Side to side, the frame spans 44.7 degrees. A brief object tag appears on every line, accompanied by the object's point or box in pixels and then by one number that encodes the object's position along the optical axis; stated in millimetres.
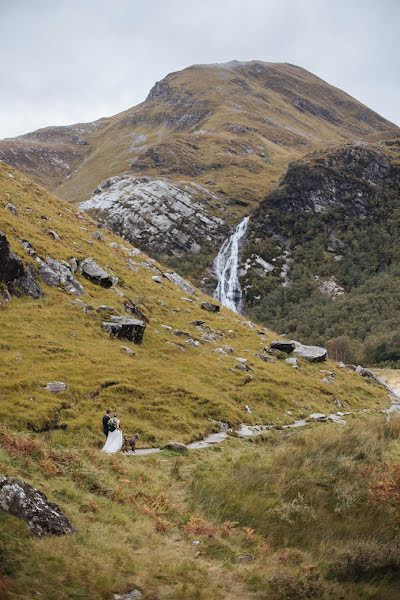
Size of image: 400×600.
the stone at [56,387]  26156
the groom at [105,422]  22077
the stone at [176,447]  23328
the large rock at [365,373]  57000
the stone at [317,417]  34531
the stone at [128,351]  34594
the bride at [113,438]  21216
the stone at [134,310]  41344
